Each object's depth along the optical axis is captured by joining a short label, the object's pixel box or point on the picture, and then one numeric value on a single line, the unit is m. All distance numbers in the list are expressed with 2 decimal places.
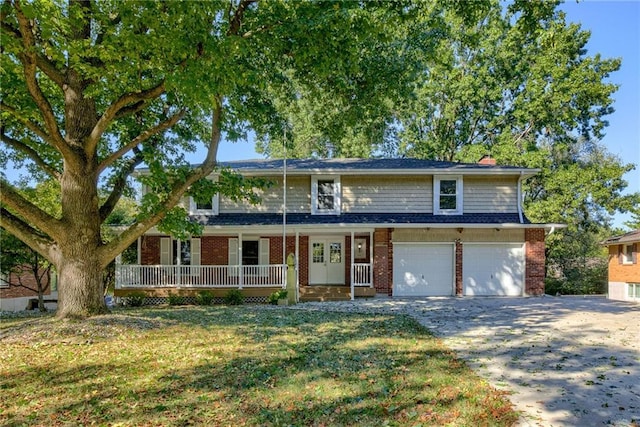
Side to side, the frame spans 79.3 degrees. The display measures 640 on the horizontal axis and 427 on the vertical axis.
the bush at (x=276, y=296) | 14.16
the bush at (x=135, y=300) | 14.62
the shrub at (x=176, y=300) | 14.57
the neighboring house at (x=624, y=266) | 17.97
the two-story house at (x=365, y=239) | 15.13
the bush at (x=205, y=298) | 14.64
